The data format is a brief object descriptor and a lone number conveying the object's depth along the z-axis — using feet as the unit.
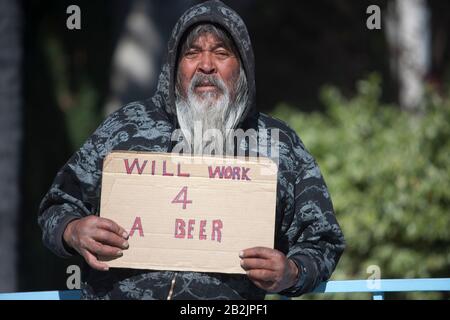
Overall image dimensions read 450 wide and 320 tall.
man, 20.75
